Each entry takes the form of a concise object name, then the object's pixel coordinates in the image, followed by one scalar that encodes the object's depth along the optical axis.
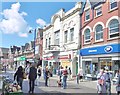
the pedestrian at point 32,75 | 7.78
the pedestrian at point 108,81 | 7.25
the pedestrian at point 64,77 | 9.54
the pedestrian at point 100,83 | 7.14
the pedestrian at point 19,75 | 7.61
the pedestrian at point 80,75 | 12.85
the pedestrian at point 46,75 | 10.66
